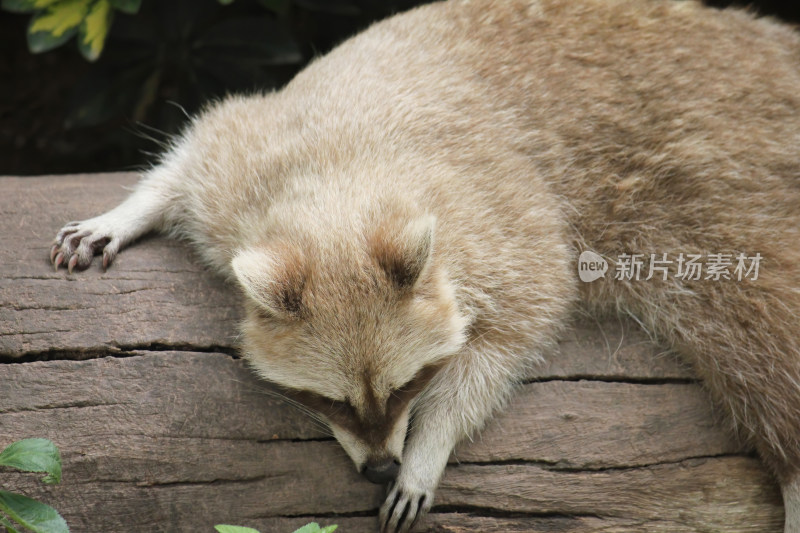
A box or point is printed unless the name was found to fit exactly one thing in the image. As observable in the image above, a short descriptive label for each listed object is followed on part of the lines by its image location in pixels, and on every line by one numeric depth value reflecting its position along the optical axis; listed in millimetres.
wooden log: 8016
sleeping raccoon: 7551
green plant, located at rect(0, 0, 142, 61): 11062
